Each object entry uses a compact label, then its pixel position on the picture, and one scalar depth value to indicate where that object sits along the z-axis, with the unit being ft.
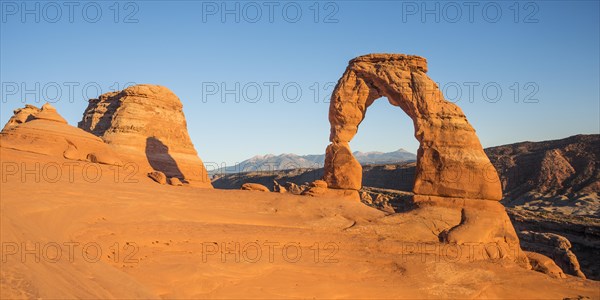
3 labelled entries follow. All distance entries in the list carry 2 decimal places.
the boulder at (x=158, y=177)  66.04
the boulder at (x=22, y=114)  110.42
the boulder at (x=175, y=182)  67.36
